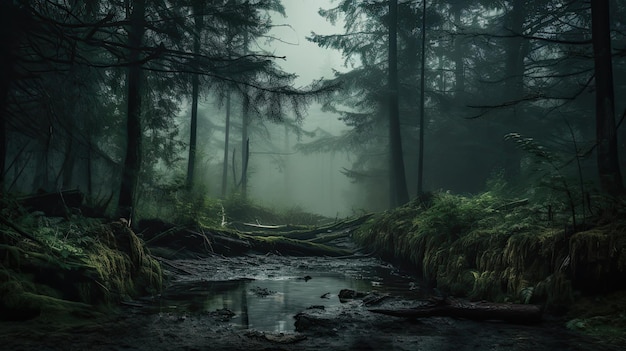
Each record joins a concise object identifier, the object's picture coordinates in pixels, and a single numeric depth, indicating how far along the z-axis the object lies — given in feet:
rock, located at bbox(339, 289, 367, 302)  24.88
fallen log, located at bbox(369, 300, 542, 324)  18.16
